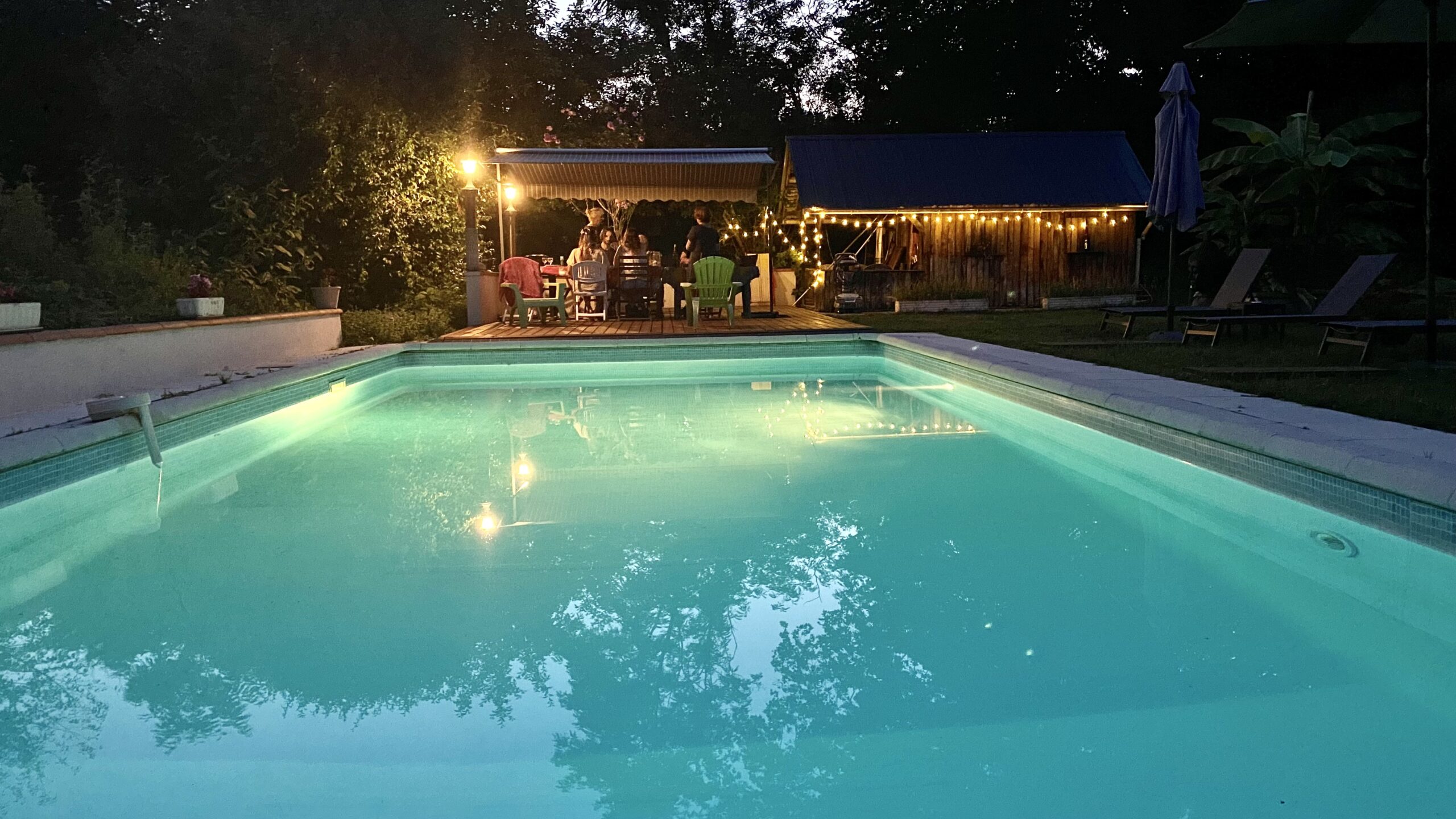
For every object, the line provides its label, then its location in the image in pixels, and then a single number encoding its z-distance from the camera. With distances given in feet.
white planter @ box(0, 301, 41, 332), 23.32
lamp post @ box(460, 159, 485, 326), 45.70
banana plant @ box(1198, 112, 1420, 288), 50.21
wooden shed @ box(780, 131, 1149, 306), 64.85
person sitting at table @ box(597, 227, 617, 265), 52.44
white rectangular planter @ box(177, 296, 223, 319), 31.22
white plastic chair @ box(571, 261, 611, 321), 46.19
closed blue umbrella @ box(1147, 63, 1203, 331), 34.94
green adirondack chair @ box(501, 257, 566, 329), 43.96
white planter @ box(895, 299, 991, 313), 62.23
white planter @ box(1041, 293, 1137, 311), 63.41
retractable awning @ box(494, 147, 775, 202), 46.85
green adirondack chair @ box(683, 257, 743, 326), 43.96
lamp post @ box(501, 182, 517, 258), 51.52
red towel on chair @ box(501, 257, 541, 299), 46.80
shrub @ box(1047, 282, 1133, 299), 63.87
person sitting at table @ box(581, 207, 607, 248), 51.98
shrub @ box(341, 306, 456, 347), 42.32
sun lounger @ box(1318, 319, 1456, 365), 24.86
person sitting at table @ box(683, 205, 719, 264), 47.50
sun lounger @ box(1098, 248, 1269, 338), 34.65
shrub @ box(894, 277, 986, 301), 62.54
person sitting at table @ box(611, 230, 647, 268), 47.75
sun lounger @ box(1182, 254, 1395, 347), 29.55
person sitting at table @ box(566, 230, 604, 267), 50.29
